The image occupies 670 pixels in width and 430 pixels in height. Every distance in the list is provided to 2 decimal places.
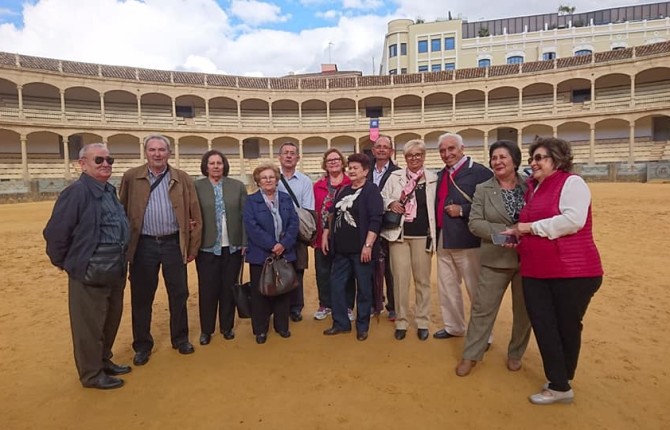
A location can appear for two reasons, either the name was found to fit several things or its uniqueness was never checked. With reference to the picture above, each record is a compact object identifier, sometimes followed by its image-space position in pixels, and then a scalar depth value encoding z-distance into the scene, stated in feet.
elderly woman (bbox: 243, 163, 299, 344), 12.92
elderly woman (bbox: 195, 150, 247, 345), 12.98
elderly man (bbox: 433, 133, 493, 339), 11.90
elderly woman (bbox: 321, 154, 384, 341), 12.86
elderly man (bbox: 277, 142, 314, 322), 14.73
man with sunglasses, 9.67
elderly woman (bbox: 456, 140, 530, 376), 10.27
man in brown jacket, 11.66
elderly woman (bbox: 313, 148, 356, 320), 14.55
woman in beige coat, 12.89
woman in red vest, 8.46
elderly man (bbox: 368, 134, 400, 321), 14.26
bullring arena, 9.08
